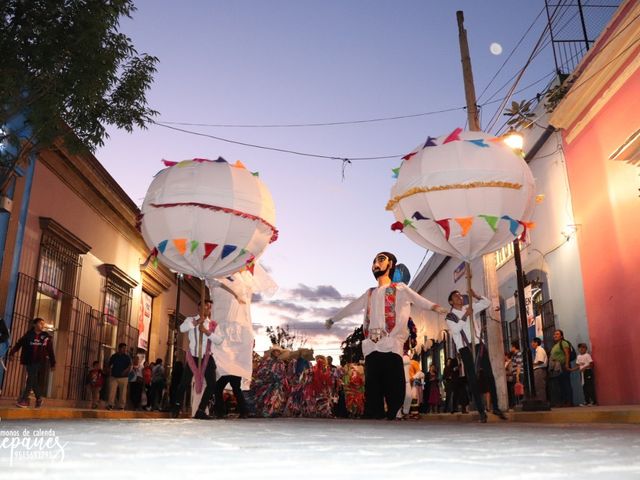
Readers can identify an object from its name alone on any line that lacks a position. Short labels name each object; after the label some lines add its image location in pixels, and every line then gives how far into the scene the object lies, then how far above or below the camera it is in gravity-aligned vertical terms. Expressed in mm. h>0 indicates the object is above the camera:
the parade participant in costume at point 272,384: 10859 +473
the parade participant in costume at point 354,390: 12164 +412
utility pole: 9461 +1319
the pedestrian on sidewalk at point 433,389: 16188 +575
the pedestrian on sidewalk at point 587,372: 12027 +734
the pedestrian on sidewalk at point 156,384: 15992 +690
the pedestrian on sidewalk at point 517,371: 13727 +882
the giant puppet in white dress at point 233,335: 8391 +1016
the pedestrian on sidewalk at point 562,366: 12445 +884
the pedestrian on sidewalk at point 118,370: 14070 +907
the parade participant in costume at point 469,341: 6984 +774
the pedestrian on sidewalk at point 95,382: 14109 +652
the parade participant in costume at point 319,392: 11195 +351
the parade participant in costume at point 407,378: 9042 +644
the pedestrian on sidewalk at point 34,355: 10211 +904
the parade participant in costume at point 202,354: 7305 +659
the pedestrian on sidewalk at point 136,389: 15523 +549
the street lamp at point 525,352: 9039 +858
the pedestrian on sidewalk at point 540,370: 12820 +826
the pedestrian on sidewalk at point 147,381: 16047 +762
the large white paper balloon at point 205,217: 6902 +2095
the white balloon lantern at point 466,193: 6520 +2224
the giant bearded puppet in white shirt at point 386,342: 7586 +821
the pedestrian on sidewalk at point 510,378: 13680 +727
